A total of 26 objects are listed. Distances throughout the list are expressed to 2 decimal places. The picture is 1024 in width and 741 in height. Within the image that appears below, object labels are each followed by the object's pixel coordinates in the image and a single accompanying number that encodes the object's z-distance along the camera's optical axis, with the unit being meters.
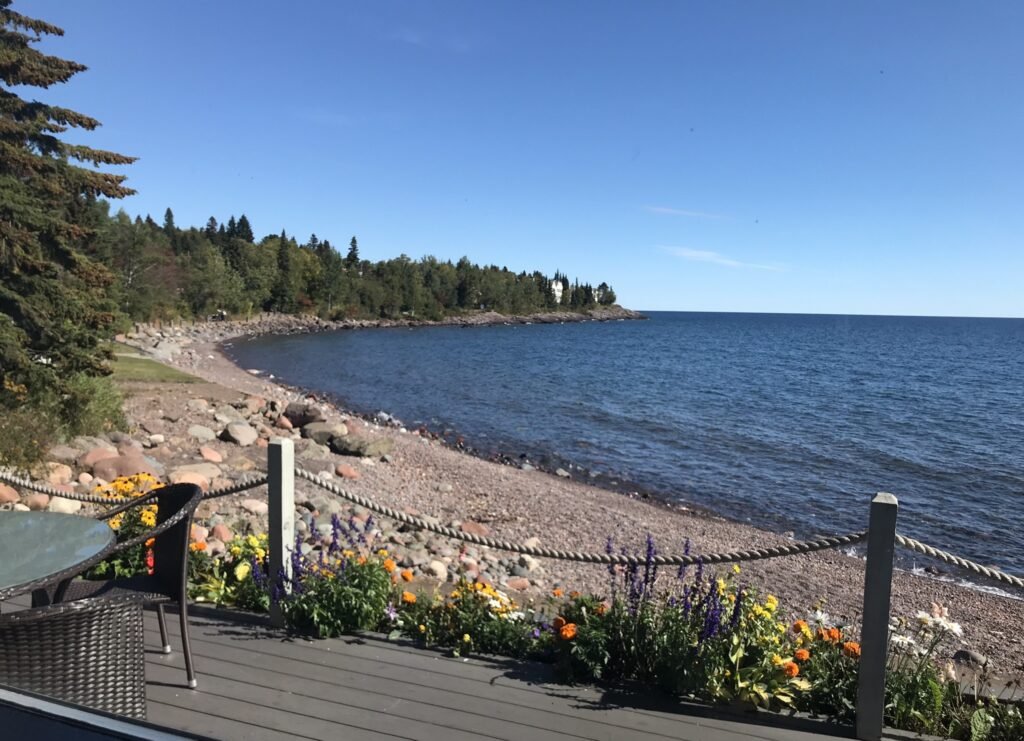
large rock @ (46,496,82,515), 7.48
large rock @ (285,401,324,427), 18.78
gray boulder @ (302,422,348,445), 16.94
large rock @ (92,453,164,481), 9.61
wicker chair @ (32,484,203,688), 3.40
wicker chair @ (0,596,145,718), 2.29
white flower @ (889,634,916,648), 3.70
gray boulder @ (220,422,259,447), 14.75
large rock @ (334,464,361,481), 13.80
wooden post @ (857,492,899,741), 3.27
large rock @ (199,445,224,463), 12.73
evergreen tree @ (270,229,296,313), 82.94
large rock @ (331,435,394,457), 16.03
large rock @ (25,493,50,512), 7.50
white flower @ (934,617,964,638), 3.76
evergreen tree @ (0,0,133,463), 10.15
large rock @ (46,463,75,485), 8.88
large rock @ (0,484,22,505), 7.45
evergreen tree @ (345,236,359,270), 111.87
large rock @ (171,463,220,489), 10.55
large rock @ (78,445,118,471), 9.68
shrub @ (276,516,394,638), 4.19
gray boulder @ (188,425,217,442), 14.44
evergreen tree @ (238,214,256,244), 116.55
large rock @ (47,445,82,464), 9.61
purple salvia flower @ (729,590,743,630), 3.62
